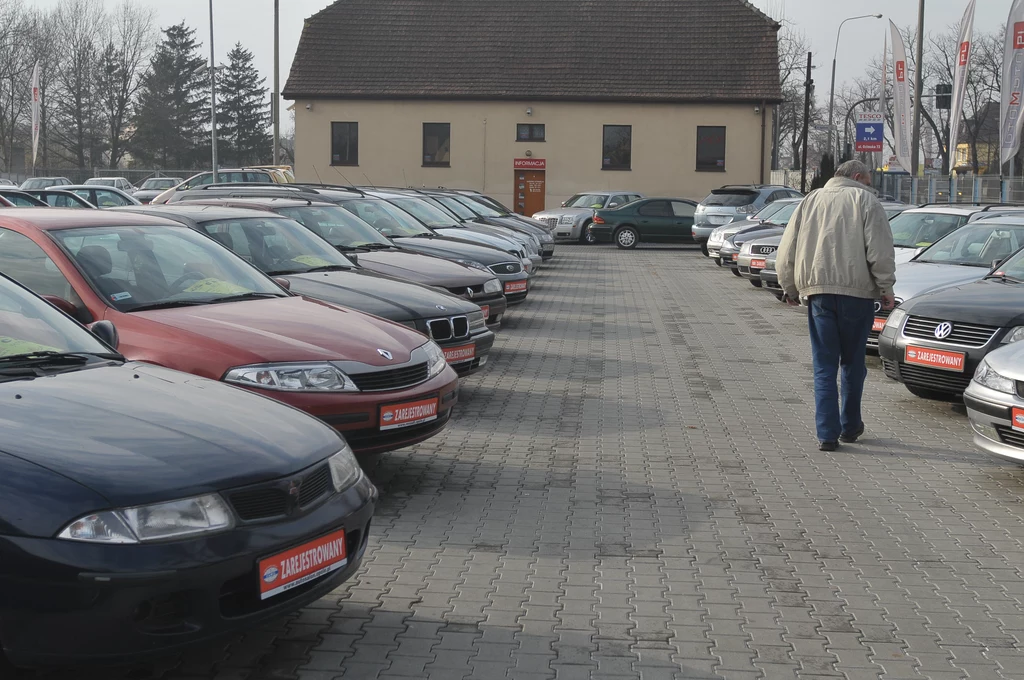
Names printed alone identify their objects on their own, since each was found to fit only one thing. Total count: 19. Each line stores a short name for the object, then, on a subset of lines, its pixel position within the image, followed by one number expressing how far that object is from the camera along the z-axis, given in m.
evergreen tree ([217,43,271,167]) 84.38
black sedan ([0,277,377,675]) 3.32
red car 6.09
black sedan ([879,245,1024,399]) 8.75
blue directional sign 32.50
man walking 7.71
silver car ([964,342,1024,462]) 6.78
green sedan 34.81
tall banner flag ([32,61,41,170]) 42.69
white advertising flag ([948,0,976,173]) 27.58
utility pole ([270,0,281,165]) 42.81
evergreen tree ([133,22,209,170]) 76.94
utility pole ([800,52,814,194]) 48.02
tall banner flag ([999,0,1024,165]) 24.72
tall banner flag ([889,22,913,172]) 31.94
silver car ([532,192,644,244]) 36.47
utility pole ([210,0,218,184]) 39.84
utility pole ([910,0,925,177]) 30.69
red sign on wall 44.31
